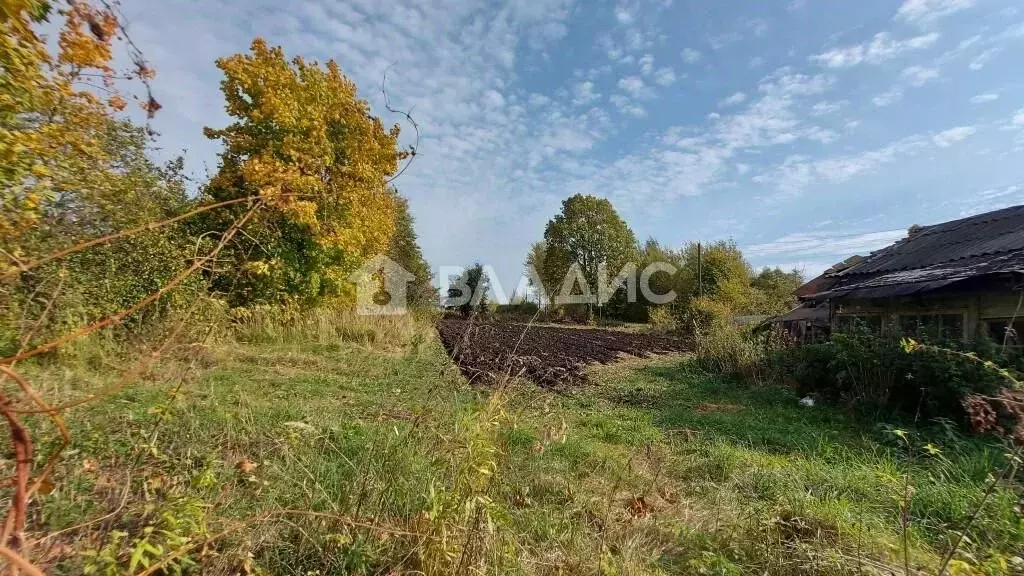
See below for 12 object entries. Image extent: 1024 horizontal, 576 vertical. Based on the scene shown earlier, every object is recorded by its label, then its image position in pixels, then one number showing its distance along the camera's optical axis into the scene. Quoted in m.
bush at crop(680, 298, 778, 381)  8.83
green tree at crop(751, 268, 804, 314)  22.88
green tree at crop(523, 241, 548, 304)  30.88
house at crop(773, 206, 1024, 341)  6.86
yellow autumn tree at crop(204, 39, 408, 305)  9.04
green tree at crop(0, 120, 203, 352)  4.58
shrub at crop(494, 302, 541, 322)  20.32
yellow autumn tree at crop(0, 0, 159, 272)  1.46
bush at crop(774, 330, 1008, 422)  5.30
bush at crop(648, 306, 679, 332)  22.15
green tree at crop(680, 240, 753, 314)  23.03
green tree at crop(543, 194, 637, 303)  29.34
